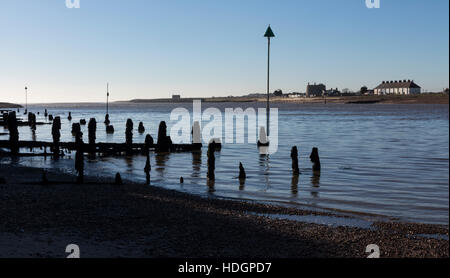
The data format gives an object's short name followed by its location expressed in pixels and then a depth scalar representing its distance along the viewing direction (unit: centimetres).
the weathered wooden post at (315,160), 2775
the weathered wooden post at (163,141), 3822
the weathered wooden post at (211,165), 2446
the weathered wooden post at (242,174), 2502
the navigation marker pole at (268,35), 4056
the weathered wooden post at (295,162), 2691
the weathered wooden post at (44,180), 1862
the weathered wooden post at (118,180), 2008
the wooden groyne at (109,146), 3562
